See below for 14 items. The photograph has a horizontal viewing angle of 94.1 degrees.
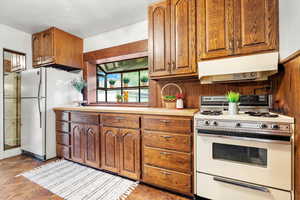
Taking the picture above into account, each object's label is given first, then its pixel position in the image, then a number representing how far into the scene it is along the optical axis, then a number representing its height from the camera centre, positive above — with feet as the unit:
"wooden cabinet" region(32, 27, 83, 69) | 8.77 +3.37
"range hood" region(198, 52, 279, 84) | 4.55 +1.09
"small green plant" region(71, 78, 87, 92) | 9.46 +1.05
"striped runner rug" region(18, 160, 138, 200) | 5.33 -3.59
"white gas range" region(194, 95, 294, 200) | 3.80 -1.76
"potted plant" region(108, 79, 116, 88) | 10.21 +1.27
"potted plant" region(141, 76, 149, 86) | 8.99 +1.24
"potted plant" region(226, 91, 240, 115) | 4.88 -0.15
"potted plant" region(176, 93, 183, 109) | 6.64 -0.10
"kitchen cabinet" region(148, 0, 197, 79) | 5.83 +2.70
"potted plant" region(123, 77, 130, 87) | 9.67 +1.27
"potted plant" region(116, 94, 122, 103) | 9.57 +0.16
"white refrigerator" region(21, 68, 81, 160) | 8.13 -0.43
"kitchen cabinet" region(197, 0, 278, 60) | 4.69 +2.60
